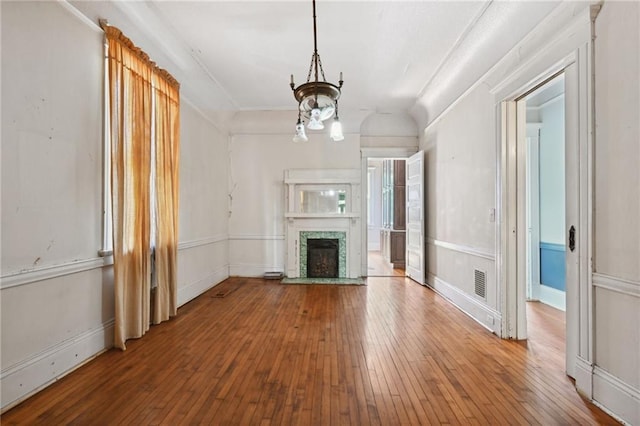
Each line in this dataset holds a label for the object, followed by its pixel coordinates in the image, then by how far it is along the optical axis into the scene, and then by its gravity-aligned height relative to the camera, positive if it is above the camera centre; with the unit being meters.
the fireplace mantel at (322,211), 5.64 +0.01
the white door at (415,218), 5.12 -0.13
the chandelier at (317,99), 2.36 +0.91
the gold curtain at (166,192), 3.25 +0.23
